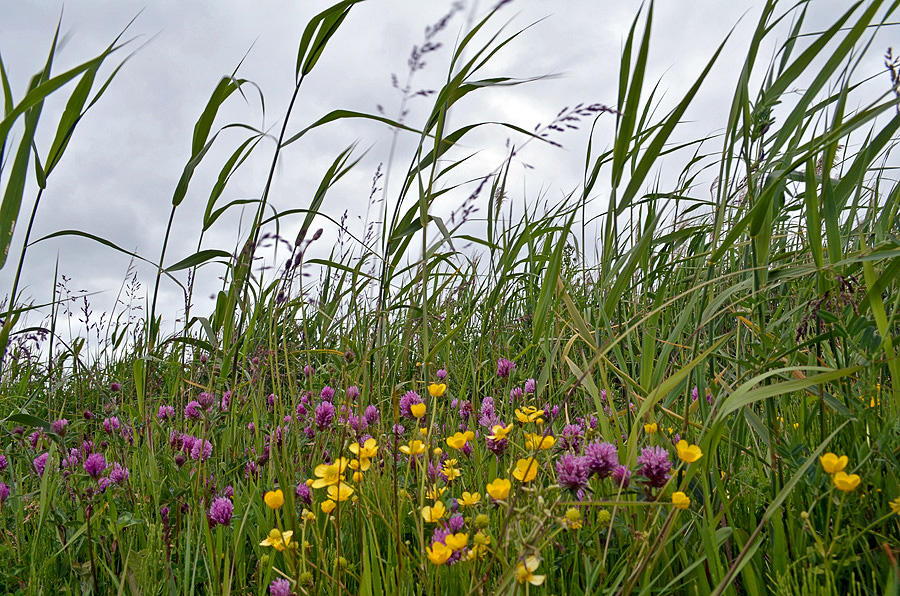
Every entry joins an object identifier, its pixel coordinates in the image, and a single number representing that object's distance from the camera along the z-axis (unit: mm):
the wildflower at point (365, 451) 568
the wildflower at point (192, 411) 927
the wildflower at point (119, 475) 822
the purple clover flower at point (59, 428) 761
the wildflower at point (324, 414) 792
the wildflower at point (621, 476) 548
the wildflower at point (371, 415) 835
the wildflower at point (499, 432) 602
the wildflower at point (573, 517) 527
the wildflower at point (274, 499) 565
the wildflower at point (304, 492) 683
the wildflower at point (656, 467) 543
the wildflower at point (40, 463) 916
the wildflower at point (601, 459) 552
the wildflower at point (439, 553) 488
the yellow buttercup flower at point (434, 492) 598
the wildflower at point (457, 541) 488
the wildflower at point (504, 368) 974
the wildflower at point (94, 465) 766
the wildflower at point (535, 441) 542
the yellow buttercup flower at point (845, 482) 492
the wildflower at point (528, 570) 442
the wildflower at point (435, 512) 534
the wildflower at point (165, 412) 977
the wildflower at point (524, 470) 498
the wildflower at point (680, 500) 499
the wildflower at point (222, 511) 657
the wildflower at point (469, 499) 580
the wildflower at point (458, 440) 584
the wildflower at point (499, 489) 492
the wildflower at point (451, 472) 658
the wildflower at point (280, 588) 565
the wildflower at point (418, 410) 625
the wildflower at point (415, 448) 616
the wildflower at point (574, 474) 556
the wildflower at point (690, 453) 507
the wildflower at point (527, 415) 648
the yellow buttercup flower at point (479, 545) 502
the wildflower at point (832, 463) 495
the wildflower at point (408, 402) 849
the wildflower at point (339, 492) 540
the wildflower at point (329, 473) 550
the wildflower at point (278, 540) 541
